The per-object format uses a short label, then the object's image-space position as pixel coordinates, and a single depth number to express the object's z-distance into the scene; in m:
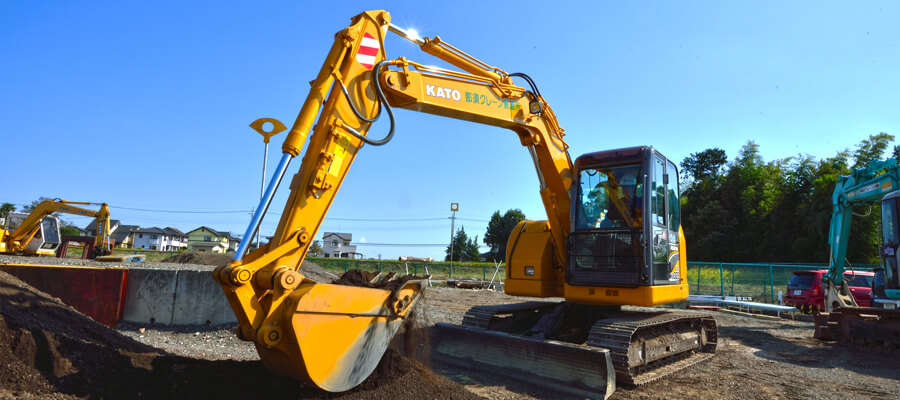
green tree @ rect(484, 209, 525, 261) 74.44
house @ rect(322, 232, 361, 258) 89.14
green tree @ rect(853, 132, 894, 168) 38.53
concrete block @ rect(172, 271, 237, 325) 8.35
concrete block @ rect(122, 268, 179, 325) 8.25
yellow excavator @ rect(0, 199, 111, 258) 19.03
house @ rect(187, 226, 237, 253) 88.00
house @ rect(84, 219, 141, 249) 81.44
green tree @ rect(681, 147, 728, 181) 71.25
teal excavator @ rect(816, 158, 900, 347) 8.91
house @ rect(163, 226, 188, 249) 89.78
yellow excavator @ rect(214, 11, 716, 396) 3.81
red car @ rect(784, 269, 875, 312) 14.52
